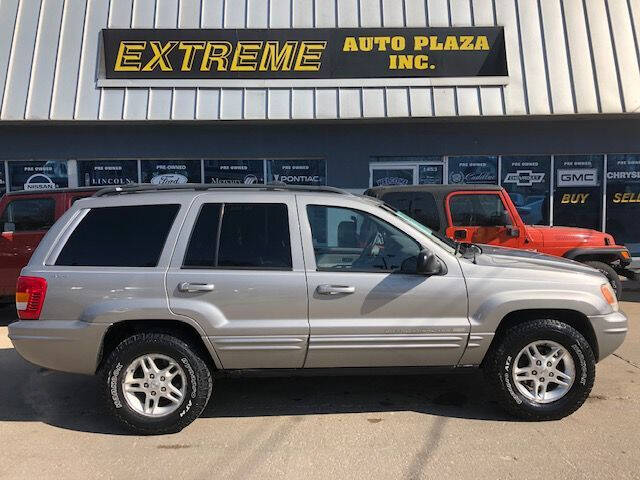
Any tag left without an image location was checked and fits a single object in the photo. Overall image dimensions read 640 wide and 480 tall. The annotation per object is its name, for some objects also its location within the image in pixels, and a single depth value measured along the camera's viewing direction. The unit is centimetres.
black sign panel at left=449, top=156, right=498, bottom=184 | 1115
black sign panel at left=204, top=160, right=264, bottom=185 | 1103
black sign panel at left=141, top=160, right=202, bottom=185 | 1105
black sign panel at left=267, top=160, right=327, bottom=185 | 1105
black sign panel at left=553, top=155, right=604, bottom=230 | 1119
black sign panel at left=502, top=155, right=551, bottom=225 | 1117
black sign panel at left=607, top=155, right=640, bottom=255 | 1121
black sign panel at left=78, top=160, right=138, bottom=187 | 1104
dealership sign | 1020
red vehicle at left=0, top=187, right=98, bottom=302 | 719
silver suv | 381
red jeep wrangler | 677
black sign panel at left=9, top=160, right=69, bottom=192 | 1103
